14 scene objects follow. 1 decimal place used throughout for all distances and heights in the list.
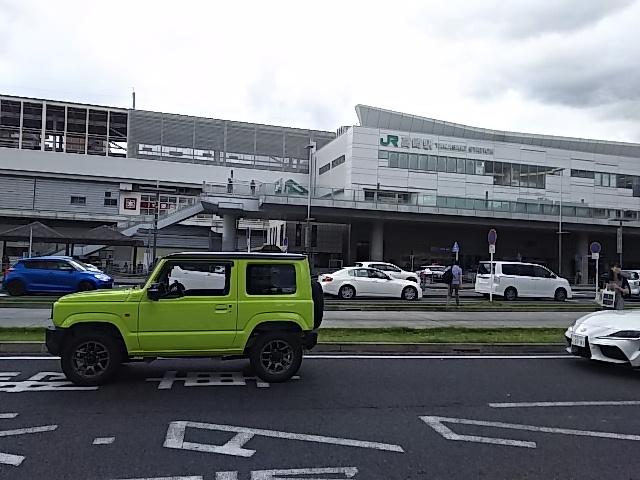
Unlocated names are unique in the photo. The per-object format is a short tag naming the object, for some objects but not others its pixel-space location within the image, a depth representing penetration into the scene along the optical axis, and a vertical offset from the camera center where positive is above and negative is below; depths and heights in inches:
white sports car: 330.0 -40.3
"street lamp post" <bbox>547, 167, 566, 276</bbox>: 1897.1 +217.1
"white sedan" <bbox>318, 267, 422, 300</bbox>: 915.1 -33.1
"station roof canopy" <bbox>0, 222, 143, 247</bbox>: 1280.8 +46.2
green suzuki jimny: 285.3 -29.6
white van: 1008.2 -24.7
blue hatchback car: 844.0 -31.1
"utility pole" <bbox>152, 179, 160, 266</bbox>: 2467.4 +276.7
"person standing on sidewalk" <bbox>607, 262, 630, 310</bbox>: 597.9 -15.6
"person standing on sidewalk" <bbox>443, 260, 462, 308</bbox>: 800.9 -20.1
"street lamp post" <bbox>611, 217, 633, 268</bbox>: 1065.6 +59.9
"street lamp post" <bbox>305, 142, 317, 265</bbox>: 1462.1 +148.6
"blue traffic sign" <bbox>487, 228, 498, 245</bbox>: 902.3 +48.8
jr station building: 1843.0 +333.2
